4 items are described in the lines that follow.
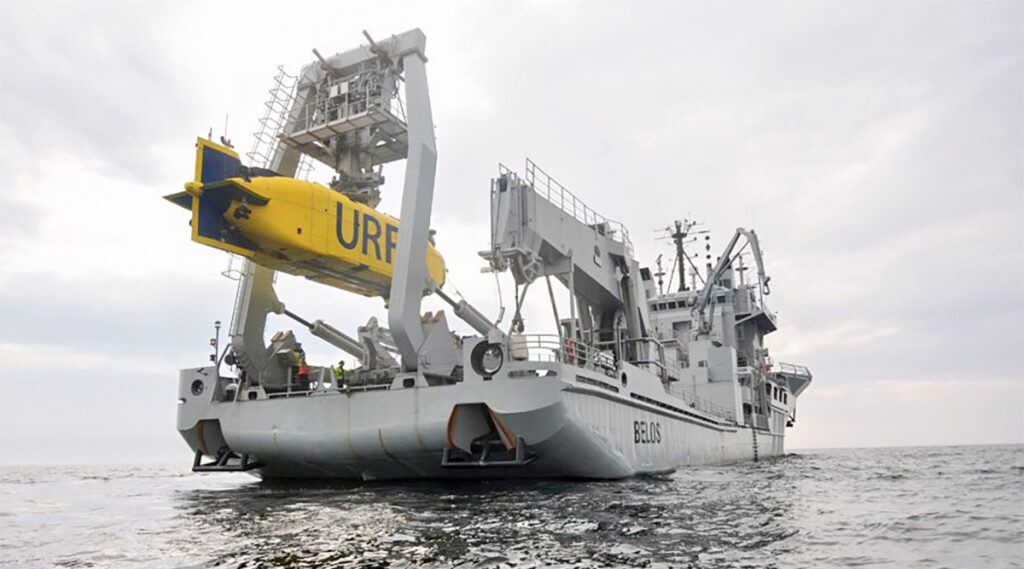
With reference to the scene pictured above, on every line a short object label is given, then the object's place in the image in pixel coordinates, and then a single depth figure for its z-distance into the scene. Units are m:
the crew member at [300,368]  16.19
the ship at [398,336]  13.56
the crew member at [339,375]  15.02
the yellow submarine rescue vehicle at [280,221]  14.54
